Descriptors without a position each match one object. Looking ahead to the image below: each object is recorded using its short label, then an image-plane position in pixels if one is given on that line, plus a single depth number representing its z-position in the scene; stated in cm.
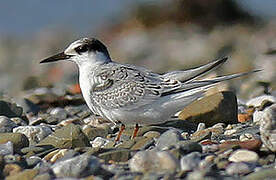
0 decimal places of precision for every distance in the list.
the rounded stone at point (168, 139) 1004
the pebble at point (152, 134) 1174
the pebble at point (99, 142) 1155
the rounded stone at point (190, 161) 855
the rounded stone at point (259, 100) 1449
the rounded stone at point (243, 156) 897
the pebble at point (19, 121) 1401
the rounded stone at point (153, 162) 855
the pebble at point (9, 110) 1460
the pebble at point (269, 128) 928
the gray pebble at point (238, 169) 845
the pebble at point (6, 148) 1041
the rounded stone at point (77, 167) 860
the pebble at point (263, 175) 794
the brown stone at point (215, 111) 1295
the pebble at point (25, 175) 866
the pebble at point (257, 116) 1272
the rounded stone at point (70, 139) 1102
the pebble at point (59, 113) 1522
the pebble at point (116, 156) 944
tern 1172
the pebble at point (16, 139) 1120
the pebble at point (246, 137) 1078
